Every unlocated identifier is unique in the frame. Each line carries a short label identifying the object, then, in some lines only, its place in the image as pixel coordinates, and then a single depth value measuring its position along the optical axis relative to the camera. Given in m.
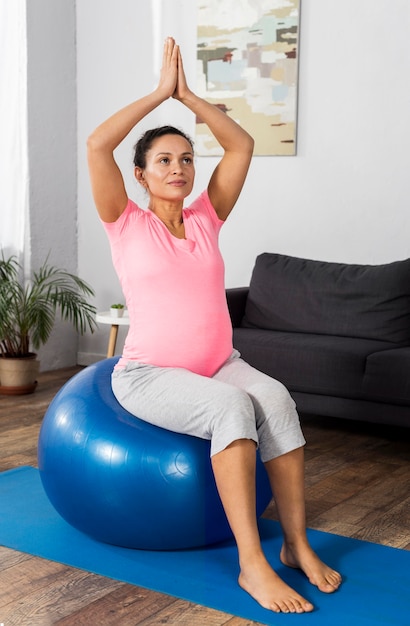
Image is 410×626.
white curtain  4.80
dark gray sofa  3.40
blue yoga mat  2.00
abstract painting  4.36
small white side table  4.50
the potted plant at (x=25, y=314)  4.50
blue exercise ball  2.21
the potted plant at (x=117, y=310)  4.57
